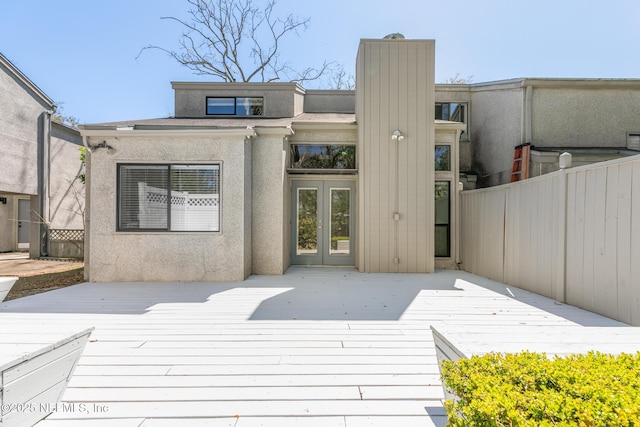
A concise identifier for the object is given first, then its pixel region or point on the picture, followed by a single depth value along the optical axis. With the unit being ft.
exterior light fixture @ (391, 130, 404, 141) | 24.29
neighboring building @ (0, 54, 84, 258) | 34.27
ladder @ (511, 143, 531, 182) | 29.89
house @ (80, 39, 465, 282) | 21.11
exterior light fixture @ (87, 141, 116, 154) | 21.06
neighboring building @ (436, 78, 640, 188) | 31.45
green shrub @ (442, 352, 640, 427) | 3.86
